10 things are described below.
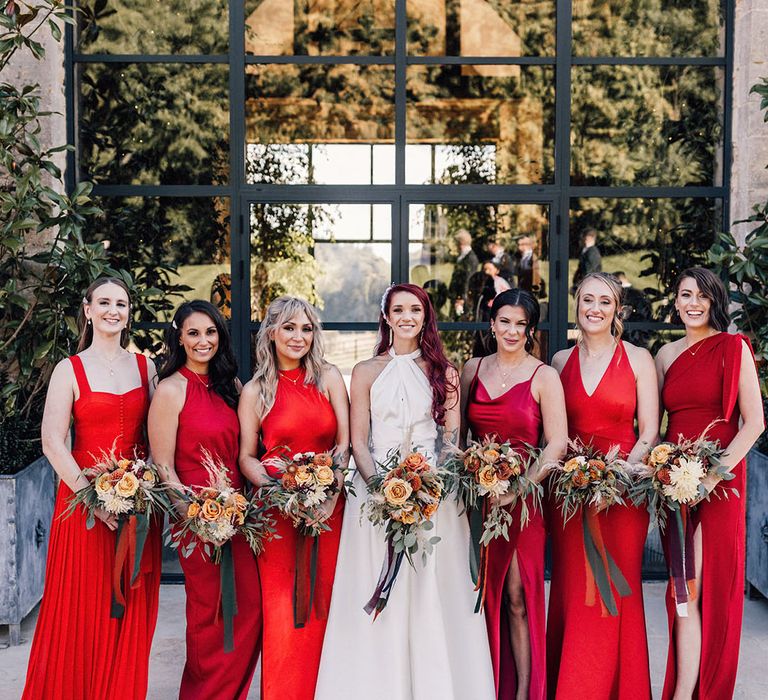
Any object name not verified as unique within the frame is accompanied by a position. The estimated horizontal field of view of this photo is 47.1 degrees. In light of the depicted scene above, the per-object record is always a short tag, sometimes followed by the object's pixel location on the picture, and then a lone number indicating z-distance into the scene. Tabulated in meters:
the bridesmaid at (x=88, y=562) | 3.75
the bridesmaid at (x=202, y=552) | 3.83
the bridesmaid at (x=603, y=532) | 3.83
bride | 3.78
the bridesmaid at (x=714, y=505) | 3.86
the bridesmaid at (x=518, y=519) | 3.84
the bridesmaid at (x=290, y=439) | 3.83
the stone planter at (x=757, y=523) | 5.30
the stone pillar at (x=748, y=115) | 5.72
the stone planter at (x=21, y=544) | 4.82
